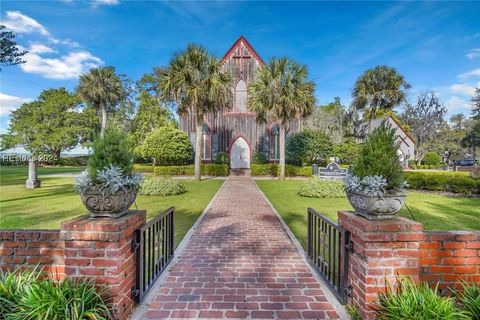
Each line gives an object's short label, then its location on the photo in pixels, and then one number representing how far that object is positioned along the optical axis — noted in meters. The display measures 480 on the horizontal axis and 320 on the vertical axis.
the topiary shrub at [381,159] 2.50
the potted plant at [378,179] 2.36
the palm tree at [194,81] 15.47
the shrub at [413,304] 2.07
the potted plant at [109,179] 2.40
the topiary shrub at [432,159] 33.73
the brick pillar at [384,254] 2.27
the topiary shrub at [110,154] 2.54
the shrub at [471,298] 2.21
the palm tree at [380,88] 21.78
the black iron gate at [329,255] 2.74
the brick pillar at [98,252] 2.28
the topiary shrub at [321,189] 10.39
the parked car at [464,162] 37.00
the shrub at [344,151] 25.30
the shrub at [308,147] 21.28
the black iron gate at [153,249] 2.74
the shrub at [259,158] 21.88
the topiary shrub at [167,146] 20.52
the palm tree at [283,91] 16.06
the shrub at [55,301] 2.13
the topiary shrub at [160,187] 10.51
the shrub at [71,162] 34.88
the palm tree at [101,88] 24.80
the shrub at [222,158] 21.52
